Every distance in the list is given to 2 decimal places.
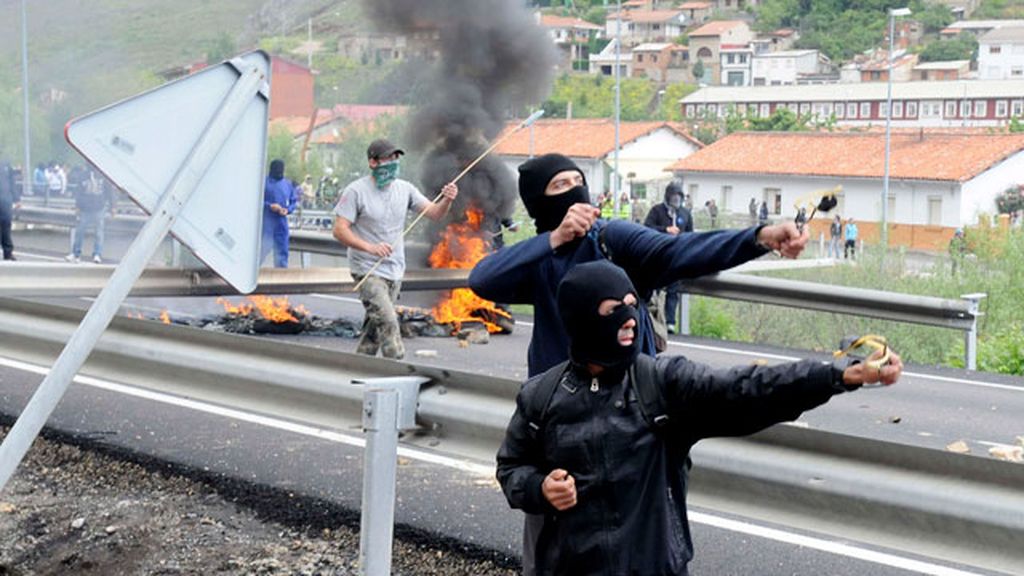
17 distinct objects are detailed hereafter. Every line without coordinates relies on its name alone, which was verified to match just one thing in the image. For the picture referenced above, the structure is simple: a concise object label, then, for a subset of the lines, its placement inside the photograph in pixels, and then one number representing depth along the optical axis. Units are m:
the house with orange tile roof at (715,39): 131.36
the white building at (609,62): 96.27
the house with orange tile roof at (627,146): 57.74
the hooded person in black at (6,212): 24.55
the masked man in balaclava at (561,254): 4.41
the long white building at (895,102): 96.19
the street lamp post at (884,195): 24.39
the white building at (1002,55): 112.62
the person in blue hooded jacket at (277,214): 17.38
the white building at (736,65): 124.44
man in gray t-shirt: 10.77
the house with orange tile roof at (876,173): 55.88
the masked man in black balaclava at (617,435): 3.55
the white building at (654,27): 135.02
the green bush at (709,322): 16.75
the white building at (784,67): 118.38
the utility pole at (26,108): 24.77
